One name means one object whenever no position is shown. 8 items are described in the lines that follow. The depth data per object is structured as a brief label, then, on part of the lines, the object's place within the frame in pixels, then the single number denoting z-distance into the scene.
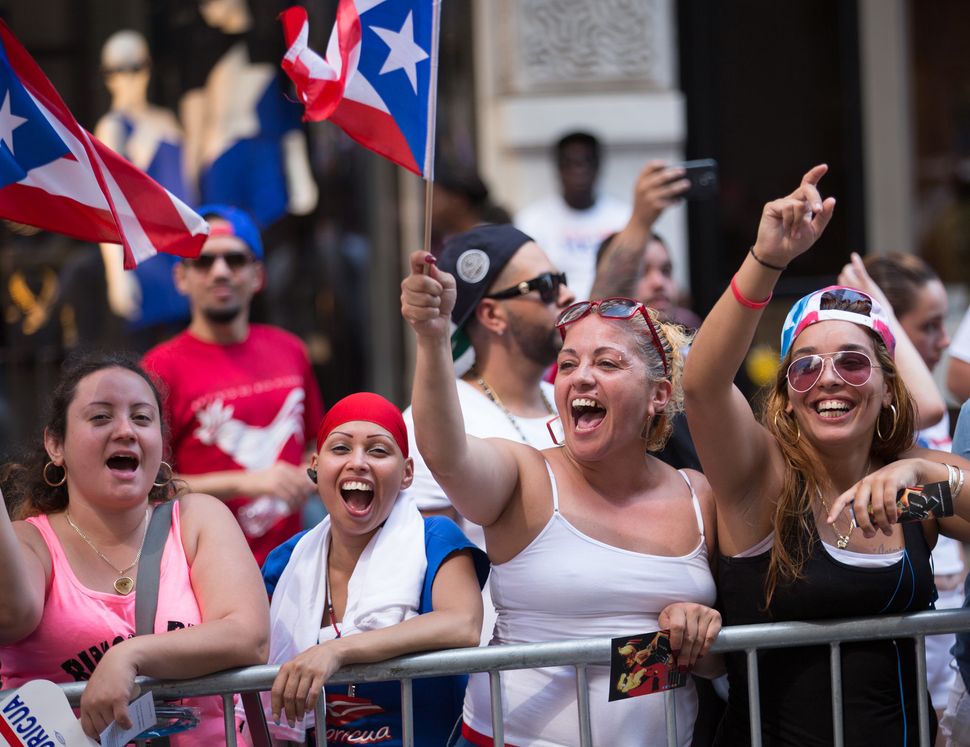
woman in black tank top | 6.87
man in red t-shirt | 10.51
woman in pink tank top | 6.76
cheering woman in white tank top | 6.71
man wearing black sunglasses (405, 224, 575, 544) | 9.09
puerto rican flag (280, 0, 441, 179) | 7.31
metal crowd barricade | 6.70
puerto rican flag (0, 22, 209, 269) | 7.81
